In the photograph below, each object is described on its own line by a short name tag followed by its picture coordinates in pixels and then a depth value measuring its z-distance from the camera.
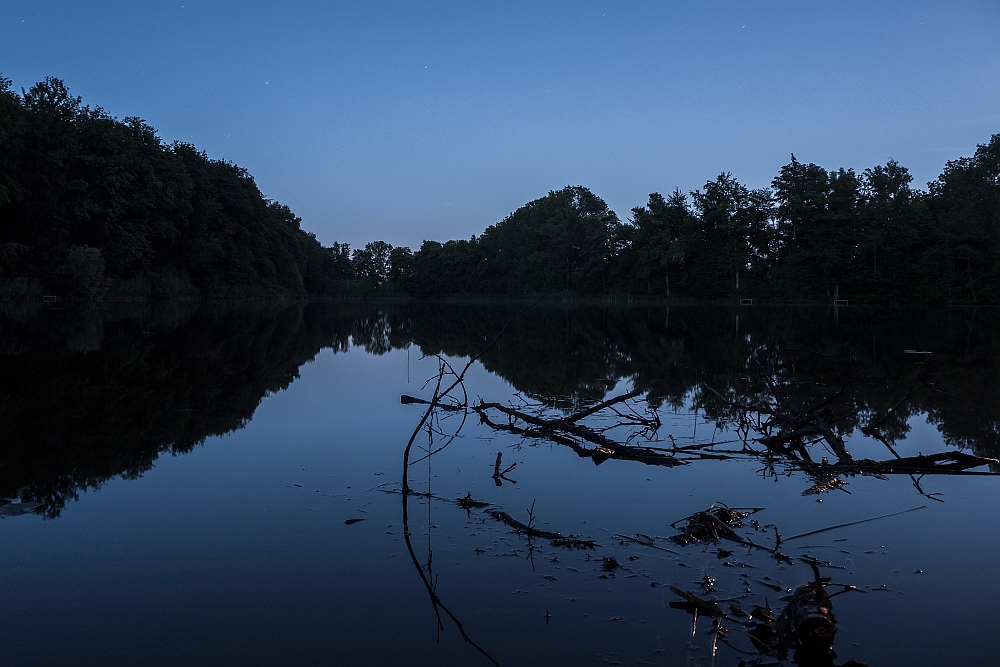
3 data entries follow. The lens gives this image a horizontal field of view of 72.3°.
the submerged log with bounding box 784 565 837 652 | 2.91
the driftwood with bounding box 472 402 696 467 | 5.94
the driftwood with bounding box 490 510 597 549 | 4.04
